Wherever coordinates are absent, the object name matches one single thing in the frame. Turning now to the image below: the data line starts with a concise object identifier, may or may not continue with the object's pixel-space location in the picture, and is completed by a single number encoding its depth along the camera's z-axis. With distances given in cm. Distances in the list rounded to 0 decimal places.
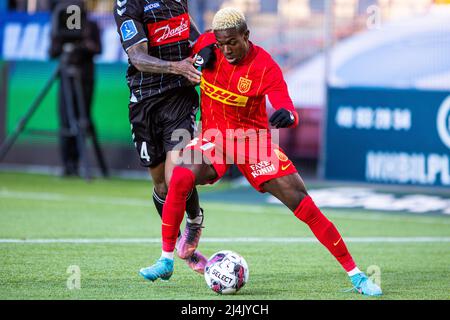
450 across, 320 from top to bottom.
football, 1367
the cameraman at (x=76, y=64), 2937
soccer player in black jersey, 1538
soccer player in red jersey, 1391
